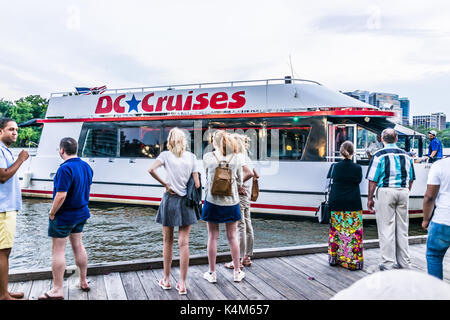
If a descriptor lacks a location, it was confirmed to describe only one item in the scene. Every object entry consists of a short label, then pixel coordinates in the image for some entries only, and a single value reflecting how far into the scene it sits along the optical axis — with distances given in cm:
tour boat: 832
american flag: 1111
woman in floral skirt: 412
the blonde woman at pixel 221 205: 354
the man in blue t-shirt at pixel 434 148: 866
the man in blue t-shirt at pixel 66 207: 302
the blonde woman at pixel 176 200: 329
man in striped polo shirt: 404
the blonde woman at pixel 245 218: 395
